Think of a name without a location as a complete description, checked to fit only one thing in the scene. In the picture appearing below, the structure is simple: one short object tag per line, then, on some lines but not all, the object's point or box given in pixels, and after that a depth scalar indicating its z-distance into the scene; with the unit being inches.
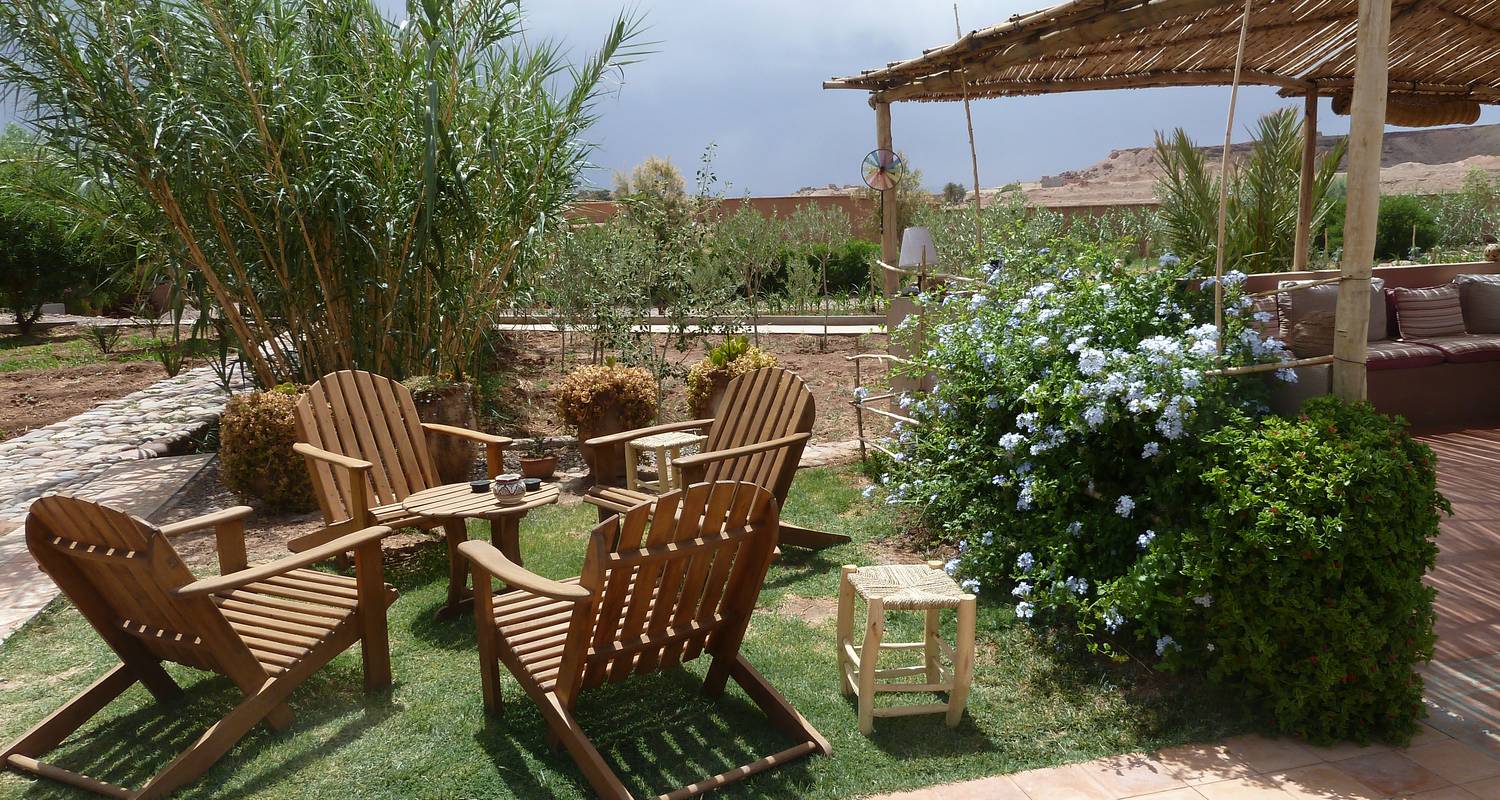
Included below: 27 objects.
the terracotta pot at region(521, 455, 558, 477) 182.5
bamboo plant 208.7
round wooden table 143.9
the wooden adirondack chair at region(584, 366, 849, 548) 159.9
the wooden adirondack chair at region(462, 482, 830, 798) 96.7
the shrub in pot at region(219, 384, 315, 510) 210.2
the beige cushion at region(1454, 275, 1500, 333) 245.8
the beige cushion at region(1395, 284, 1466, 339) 240.1
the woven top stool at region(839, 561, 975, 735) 111.3
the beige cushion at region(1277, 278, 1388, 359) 219.0
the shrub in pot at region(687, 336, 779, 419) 254.1
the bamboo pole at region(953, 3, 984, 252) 207.9
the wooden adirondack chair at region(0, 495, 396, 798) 99.3
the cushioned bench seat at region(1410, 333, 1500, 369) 220.2
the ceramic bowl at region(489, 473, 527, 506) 144.5
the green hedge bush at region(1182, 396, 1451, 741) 104.0
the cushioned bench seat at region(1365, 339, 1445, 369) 216.5
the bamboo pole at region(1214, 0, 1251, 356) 125.0
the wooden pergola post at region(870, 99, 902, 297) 241.0
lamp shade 229.3
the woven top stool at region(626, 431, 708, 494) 202.5
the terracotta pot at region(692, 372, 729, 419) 256.4
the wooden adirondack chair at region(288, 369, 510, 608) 158.2
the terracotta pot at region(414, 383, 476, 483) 226.8
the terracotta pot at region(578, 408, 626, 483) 225.6
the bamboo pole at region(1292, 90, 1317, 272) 281.9
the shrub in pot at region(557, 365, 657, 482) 240.8
